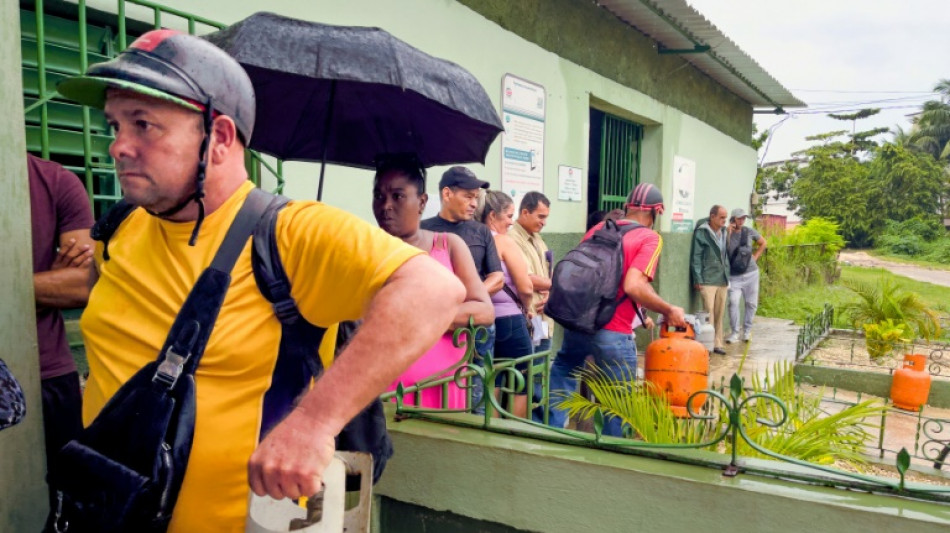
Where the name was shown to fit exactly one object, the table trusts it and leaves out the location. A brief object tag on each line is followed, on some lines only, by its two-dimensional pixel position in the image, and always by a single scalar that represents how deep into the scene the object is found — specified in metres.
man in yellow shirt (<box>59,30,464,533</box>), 1.18
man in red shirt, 3.81
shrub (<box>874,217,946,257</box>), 39.94
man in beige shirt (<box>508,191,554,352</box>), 5.05
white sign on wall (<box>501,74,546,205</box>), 6.02
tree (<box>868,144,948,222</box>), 41.84
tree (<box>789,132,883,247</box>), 40.46
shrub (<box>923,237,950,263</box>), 37.66
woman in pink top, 2.90
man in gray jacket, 9.36
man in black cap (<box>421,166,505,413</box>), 3.86
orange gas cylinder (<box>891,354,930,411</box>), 6.40
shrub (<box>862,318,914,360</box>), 8.20
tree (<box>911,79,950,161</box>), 50.72
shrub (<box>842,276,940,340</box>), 8.96
